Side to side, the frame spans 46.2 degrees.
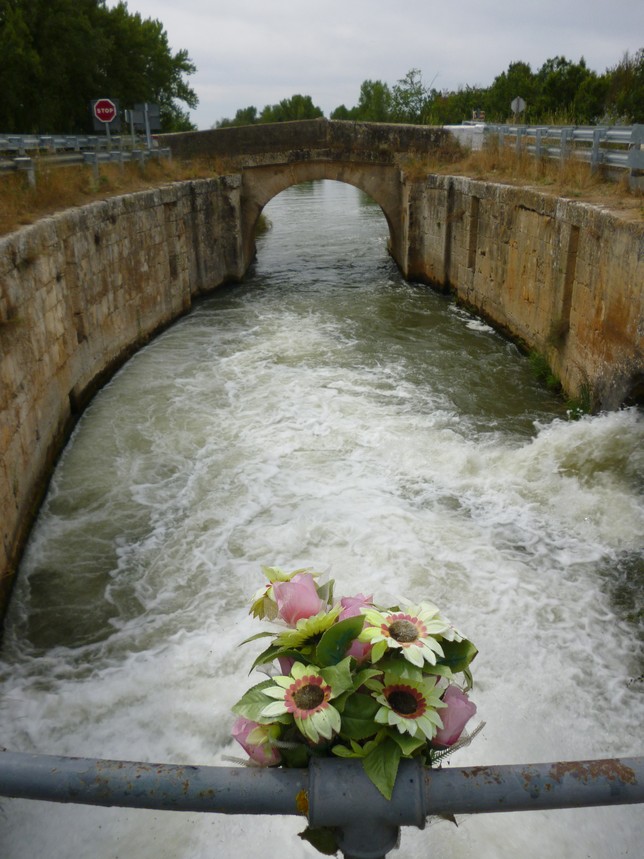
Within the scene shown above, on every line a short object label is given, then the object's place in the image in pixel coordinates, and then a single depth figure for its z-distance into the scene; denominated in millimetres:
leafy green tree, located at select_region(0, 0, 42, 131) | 25000
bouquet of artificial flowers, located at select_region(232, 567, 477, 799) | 1390
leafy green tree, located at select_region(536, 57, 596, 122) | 35375
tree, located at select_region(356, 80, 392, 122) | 67838
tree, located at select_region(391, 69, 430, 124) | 48531
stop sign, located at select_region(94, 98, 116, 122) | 13578
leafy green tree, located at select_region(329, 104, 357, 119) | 88950
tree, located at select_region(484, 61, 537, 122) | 40062
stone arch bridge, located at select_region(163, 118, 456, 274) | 17031
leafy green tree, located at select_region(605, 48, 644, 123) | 30156
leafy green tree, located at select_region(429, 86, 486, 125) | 43906
